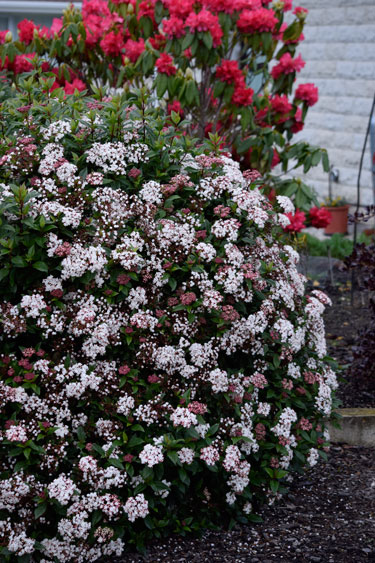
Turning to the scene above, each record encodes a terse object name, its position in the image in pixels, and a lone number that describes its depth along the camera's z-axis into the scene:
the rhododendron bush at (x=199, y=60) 4.84
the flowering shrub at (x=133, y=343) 2.68
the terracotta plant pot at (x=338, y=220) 8.88
